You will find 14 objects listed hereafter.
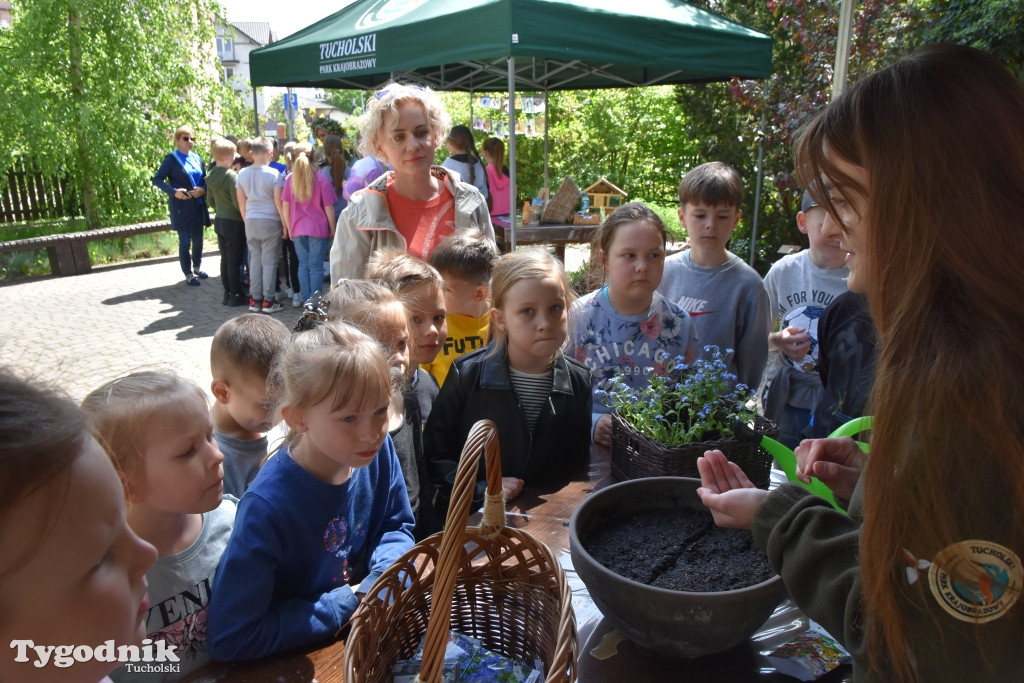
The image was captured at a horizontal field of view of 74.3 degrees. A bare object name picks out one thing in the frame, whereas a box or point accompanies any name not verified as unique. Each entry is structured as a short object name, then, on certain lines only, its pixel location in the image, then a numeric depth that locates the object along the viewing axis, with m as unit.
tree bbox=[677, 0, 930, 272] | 6.94
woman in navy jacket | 9.05
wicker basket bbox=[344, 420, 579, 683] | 1.02
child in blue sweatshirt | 1.28
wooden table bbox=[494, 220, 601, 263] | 6.96
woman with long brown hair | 0.77
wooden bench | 10.29
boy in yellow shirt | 2.74
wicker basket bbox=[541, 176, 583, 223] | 7.40
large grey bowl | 1.01
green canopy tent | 4.55
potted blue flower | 1.55
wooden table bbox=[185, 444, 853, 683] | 1.12
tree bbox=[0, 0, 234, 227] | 11.92
